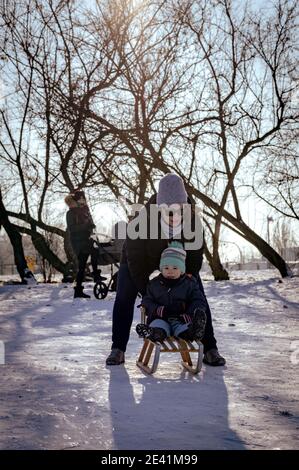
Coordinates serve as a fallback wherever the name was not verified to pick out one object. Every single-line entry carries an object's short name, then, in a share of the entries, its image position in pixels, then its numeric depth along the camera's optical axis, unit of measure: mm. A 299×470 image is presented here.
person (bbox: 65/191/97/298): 9562
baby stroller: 9867
